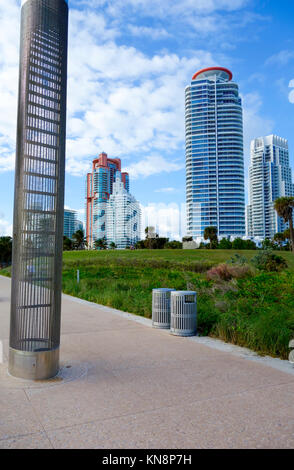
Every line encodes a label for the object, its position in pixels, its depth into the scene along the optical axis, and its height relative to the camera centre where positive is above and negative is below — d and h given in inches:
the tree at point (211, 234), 3283.0 +171.6
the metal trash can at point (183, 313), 260.8 -46.6
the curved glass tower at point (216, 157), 5689.0 +1589.7
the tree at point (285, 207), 1846.7 +245.3
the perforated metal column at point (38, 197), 164.9 +26.6
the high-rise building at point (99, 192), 5713.6 +1032.1
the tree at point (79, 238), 3978.8 +157.5
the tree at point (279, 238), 3280.5 +143.0
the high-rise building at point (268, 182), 6461.6 +1334.7
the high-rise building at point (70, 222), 6147.1 +532.8
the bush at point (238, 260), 690.8 -16.3
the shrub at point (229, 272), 611.9 -35.6
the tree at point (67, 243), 3921.3 +94.2
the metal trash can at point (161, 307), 291.4 -46.9
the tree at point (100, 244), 4171.0 +90.4
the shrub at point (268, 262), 733.9 -20.8
